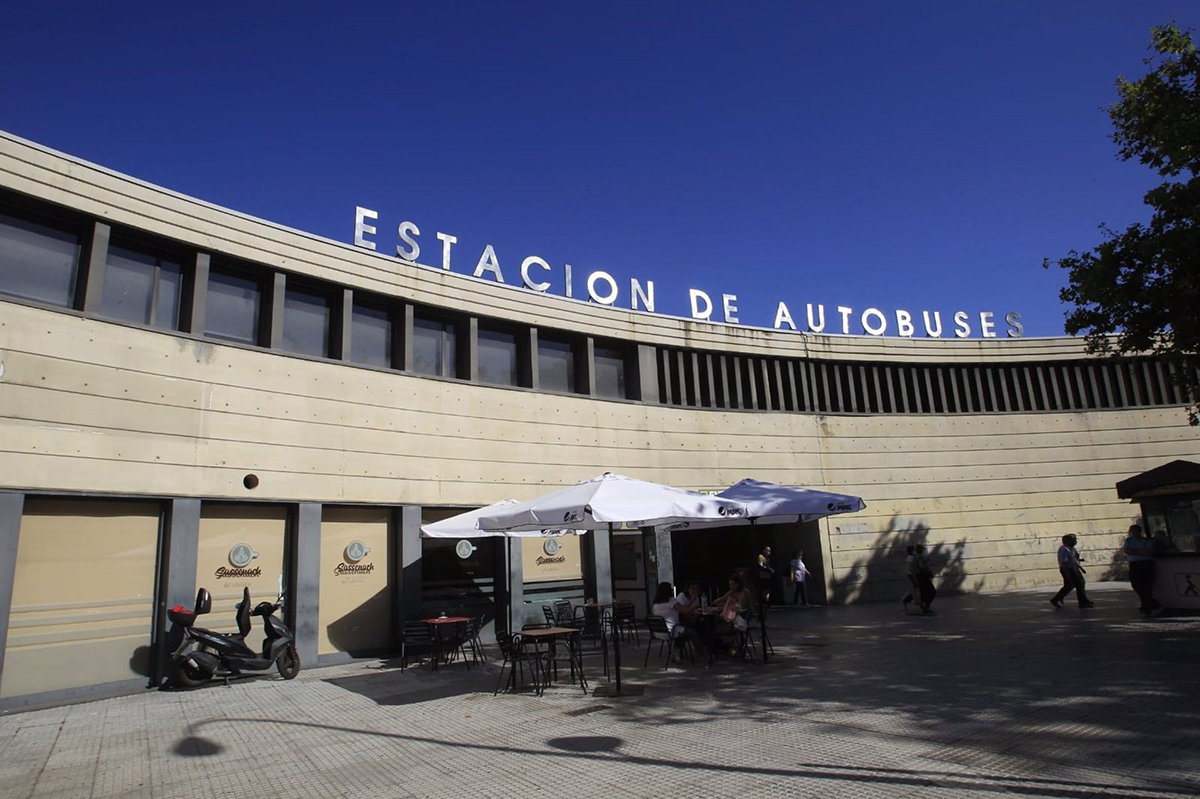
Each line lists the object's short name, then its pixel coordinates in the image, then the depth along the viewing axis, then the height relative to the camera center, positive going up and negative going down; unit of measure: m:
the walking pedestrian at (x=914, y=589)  17.12 -0.94
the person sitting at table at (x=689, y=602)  11.33 -0.67
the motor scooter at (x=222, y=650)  10.86 -1.08
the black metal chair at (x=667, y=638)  10.99 -1.18
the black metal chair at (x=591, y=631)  13.19 -1.24
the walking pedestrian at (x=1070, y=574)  15.60 -0.70
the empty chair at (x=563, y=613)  14.35 -0.97
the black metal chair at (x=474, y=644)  12.61 -1.36
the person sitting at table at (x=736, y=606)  10.95 -0.74
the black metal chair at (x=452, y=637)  12.39 -1.16
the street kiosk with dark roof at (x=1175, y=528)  13.48 +0.16
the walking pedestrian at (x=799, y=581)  20.14 -0.76
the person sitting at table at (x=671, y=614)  11.19 -0.84
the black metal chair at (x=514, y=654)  9.70 -1.16
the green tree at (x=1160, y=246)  12.63 +5.13
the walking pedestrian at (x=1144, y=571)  13.73 -0.62
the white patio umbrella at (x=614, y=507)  8.96 +0.69
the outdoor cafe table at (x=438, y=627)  11.95 -0.94
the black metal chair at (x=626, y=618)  13.33 -1.06
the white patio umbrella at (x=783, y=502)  11.09 +0.76
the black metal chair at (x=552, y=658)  9.66 -1.23
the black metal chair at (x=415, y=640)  11.90 -1.12
